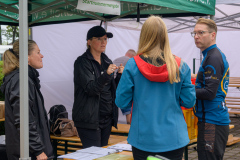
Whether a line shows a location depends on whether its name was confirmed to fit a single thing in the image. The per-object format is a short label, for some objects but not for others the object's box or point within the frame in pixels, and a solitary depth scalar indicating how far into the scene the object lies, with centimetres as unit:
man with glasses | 302
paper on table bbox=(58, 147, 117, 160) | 270
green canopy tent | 256
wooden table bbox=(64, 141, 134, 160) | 287
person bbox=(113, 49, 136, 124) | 596
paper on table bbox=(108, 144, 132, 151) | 307
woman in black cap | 363
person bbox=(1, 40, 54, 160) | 290
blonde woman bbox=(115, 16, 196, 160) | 239
